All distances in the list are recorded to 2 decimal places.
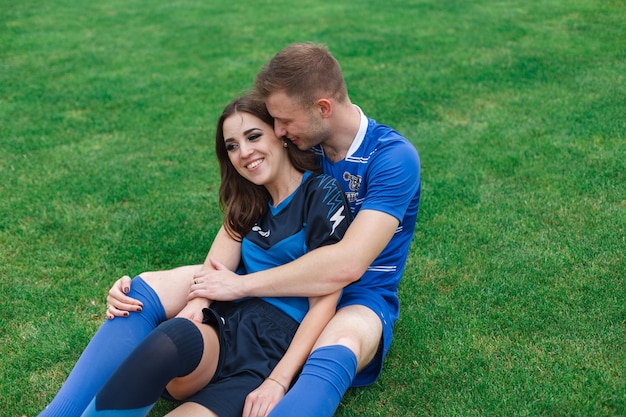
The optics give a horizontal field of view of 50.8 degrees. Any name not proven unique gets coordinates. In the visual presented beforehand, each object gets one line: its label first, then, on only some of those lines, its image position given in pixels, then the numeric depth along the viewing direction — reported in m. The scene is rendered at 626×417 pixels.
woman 2.22
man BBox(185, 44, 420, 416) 2.56
